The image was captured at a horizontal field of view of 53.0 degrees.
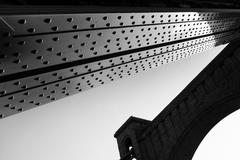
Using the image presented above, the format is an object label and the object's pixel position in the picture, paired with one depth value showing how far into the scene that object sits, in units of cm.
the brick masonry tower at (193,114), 1250
